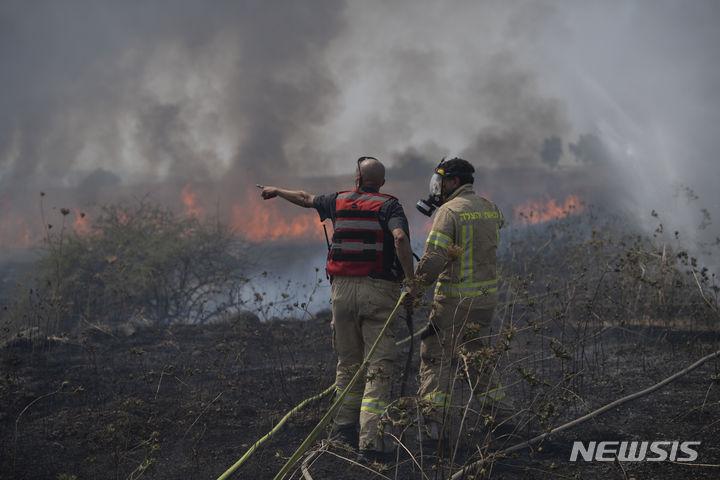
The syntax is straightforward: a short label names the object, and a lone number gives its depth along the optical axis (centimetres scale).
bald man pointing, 396
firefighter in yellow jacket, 398
